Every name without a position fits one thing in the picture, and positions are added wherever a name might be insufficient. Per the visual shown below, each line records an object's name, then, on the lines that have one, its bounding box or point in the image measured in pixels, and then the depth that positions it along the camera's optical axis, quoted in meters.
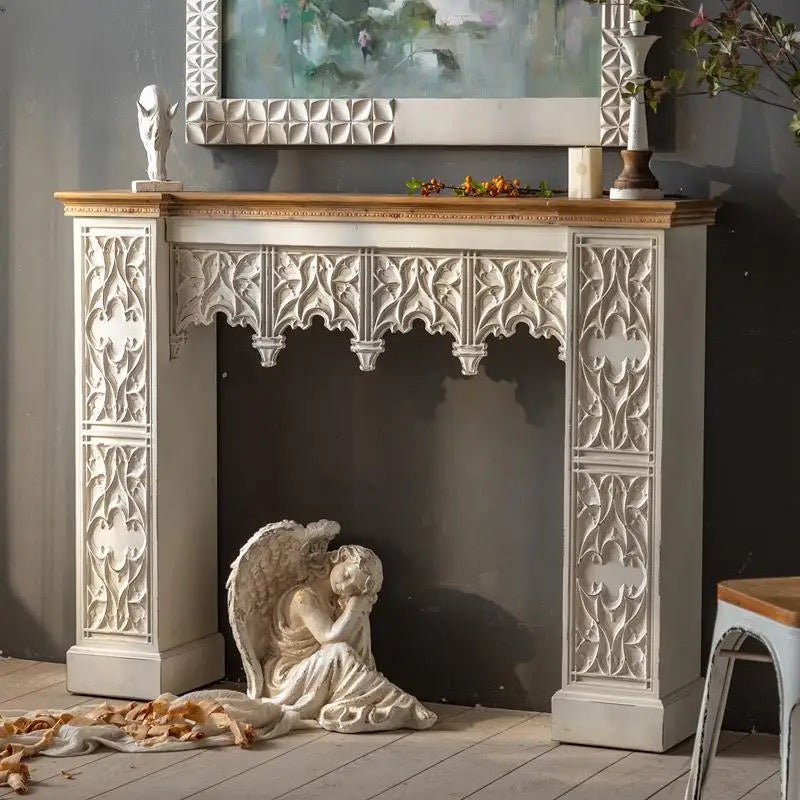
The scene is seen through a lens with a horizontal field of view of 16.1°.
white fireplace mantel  6.96
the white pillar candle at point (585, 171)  6.99
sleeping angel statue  7.40
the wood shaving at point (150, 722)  7.10
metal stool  5.20
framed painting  7.34
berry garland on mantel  7.14
